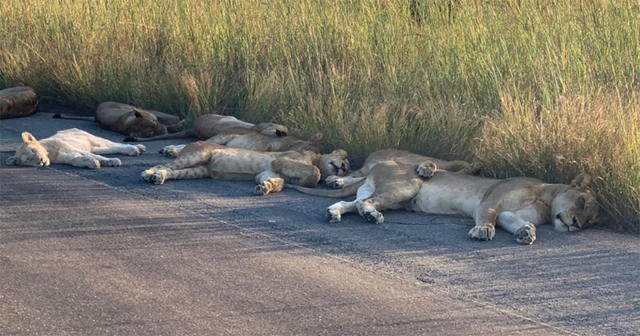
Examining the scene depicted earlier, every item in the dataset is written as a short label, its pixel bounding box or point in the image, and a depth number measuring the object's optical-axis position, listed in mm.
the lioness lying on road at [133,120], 22094
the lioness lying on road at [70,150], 19266
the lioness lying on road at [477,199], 14594
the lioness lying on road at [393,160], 17109
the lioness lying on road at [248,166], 17750
